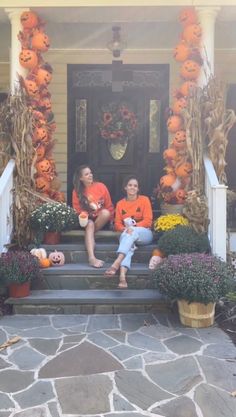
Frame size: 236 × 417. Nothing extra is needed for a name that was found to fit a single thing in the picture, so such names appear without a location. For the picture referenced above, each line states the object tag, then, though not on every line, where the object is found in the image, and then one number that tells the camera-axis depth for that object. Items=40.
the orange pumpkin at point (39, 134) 5.77
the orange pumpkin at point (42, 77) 5.85
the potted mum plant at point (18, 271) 4.59
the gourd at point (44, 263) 5.12
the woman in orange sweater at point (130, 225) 4.99
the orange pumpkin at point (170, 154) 5.86
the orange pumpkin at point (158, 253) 5.19
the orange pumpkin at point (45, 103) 5.92
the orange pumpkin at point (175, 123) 5.81
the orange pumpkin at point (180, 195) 5.79
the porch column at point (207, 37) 5.73
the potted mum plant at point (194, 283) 4.14
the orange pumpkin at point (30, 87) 5.75
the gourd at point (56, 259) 5.26
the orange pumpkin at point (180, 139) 5.75
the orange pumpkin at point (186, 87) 5.72
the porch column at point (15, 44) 5.79
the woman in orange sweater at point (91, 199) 5.65
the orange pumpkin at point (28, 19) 5.75
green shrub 4.95
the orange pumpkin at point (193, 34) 5.71
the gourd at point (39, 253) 5.14
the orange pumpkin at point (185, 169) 5.74
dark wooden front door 7.52
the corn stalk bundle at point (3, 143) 5.55
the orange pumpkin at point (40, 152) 5.79
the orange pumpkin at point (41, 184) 5.82
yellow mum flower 5.45
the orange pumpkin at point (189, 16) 5.71
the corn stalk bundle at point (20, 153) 5.54
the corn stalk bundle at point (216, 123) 5.44
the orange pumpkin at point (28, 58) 5.73
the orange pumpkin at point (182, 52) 5.79
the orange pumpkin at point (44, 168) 5.84
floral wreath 7.48
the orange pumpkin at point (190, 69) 5.72
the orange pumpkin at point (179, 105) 5.73
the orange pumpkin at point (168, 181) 5.91
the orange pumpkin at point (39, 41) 5.81
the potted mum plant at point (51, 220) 5.39
